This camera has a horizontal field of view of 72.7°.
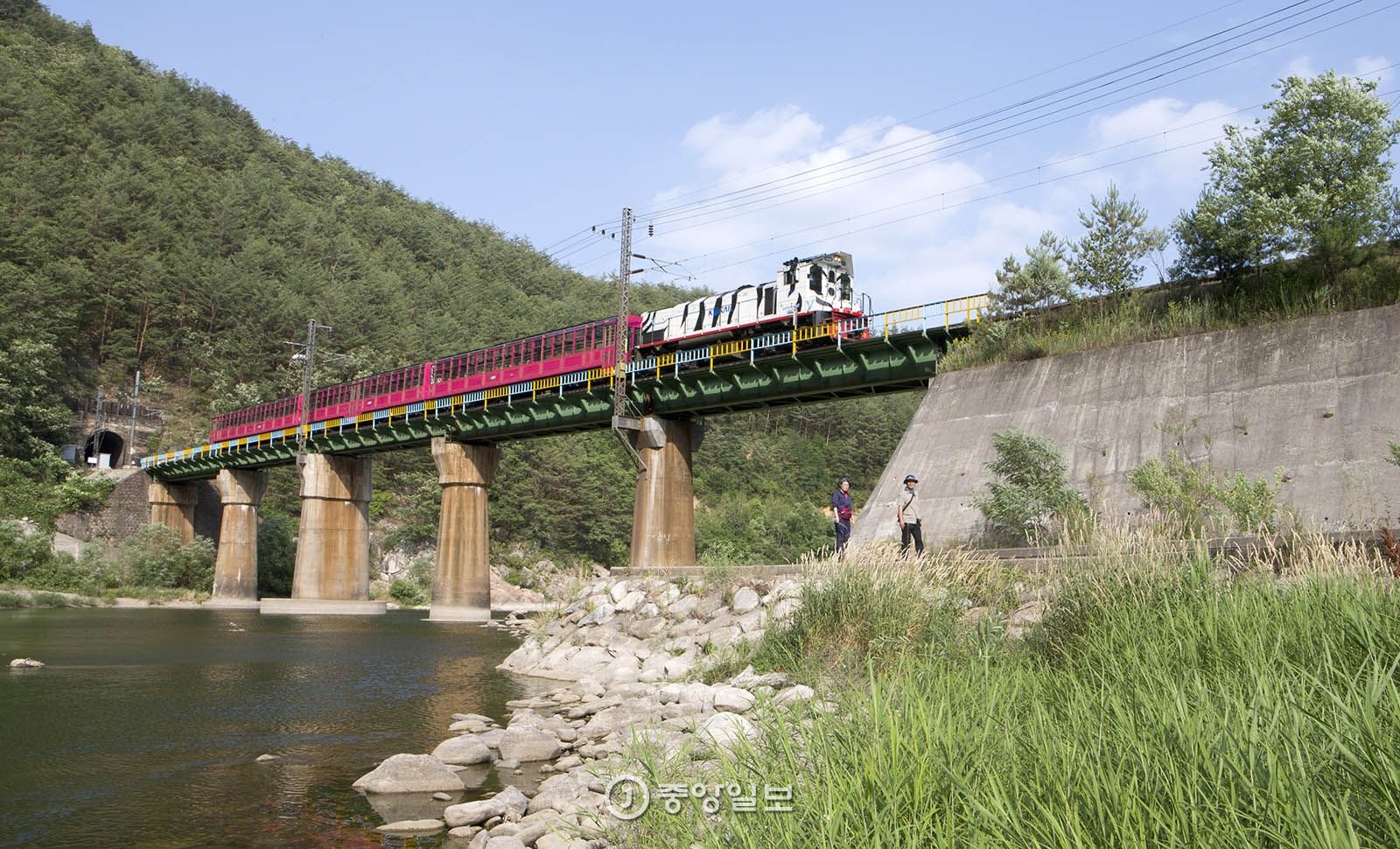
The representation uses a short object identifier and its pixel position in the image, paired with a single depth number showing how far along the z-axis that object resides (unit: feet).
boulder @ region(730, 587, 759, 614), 57.62
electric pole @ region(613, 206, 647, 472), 125.29
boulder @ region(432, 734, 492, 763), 40.27
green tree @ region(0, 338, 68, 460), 207.21
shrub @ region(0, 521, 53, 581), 166.66
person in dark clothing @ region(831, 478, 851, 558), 60.59
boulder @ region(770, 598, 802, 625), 46.75
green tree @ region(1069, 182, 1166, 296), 79.05
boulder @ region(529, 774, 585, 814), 29.48
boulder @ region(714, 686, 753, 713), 36.63
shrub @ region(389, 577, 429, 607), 217.77
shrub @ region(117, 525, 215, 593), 193.47
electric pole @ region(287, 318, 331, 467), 186.60
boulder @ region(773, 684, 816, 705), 30.88
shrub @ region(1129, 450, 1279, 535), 51.08
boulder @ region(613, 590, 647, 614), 70.44
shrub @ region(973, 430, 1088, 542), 60.29
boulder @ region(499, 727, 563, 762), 40.86
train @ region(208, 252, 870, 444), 112.88
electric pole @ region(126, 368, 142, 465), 249.55
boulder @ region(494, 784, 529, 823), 30.59
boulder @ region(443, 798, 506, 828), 30.89
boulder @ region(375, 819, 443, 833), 30.53
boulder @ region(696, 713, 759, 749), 25.08
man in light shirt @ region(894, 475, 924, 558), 54.60
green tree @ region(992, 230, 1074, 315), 80.84
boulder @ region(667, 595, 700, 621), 63.67
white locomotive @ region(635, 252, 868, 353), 111.86
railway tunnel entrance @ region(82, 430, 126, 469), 238.89
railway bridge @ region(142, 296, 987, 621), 105.81
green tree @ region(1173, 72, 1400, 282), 66.18
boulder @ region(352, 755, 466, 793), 36.09
